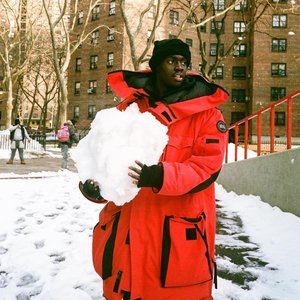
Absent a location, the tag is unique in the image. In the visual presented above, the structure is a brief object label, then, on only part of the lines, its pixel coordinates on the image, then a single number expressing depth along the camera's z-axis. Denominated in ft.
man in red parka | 5.65
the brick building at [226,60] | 129.08
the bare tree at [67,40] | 60.84
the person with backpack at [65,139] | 44.99
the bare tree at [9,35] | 76.22
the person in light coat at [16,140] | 52.03
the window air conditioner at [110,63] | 132.16
